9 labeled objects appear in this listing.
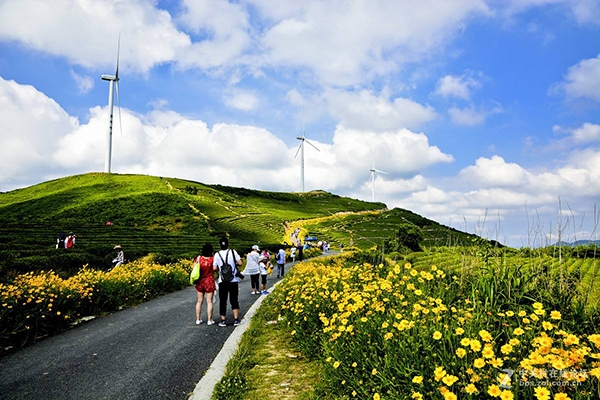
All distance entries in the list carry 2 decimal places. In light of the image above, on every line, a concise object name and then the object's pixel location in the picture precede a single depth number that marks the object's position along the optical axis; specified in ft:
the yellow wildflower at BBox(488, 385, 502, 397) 9.10
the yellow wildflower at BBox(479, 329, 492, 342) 11.34
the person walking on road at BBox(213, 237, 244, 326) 31.55
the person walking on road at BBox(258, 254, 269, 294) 48.74
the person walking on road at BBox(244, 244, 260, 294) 45.09
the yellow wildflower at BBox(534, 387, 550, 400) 8.62
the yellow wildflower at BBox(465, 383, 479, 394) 9.76
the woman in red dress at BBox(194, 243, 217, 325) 31.83
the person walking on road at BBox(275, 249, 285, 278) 68.59
